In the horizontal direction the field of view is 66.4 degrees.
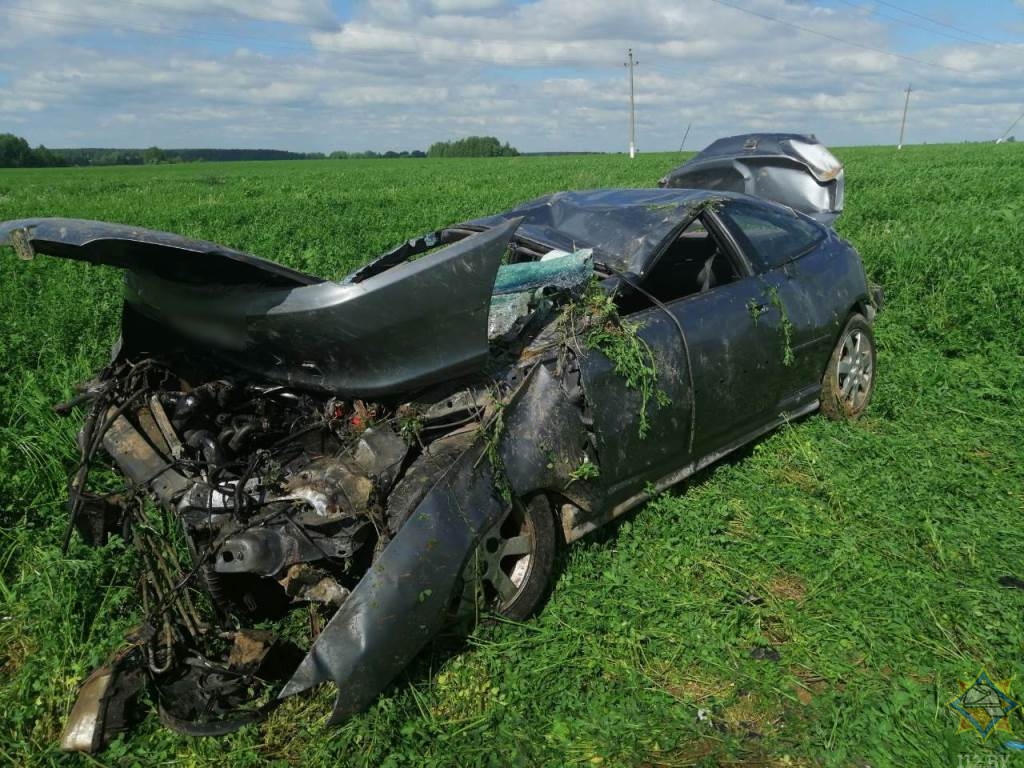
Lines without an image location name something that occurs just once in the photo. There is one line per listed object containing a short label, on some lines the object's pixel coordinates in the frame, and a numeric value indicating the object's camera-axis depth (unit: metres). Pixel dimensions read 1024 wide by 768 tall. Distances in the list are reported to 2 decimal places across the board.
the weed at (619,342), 3.59
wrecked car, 2.93
